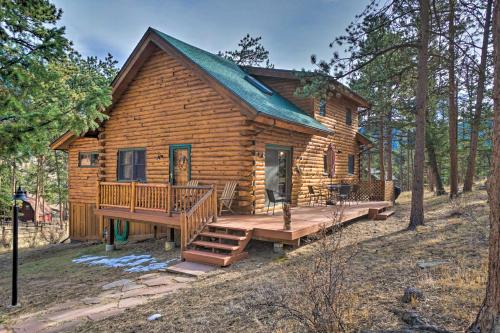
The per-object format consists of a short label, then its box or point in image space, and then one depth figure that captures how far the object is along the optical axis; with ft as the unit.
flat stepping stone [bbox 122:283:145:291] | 19.59
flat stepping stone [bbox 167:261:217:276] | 20.98
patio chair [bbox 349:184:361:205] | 48.10
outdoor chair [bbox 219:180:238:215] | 30.56
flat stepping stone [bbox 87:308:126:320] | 15.31
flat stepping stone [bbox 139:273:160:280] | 21.53
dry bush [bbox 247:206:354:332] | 10.65
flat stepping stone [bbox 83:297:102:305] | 17.83
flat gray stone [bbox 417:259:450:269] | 18.56
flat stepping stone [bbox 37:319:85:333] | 14.45
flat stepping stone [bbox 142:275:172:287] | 19.77
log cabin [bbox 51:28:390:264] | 29.84
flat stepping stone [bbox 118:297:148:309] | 16.56
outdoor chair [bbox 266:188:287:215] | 29.94
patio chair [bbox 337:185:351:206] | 38.34
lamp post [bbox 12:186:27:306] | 19.72
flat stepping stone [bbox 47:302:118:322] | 15.89
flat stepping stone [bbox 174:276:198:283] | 19.84
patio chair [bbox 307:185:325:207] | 39.67
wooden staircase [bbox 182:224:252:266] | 22.47
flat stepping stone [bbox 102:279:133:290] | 20.51
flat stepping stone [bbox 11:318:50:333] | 14.94
